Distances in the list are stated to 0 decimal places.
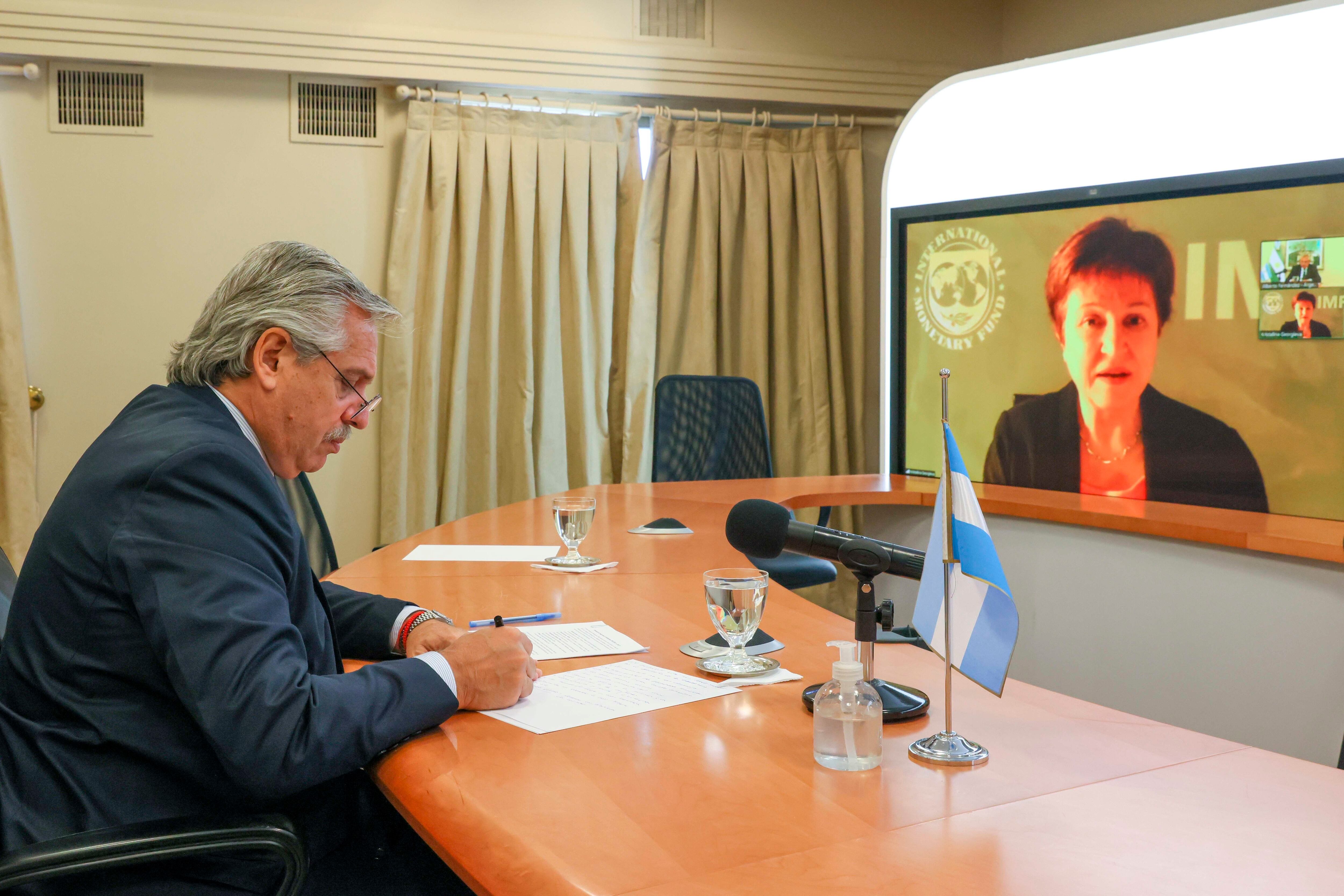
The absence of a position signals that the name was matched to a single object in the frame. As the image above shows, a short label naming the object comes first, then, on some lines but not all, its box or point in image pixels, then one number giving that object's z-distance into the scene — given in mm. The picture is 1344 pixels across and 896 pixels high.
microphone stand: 1091
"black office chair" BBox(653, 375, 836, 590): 3561
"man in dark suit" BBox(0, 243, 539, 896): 968
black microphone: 1095
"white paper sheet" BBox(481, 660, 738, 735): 1095
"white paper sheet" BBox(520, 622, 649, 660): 1345
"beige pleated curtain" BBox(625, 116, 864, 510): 4312
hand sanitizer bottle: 950
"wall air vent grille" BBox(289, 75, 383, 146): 4008
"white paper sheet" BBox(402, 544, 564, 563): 2018
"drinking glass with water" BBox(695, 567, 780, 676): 1221
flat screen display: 2811
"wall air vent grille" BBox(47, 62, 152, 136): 3787
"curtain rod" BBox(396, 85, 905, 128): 4047
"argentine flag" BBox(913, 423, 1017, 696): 941
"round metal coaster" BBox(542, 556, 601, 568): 1920
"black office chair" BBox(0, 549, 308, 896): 922
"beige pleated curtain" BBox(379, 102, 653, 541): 4023
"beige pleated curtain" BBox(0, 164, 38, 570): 3668
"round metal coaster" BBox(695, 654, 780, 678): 1239
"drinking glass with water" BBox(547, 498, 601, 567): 1888
